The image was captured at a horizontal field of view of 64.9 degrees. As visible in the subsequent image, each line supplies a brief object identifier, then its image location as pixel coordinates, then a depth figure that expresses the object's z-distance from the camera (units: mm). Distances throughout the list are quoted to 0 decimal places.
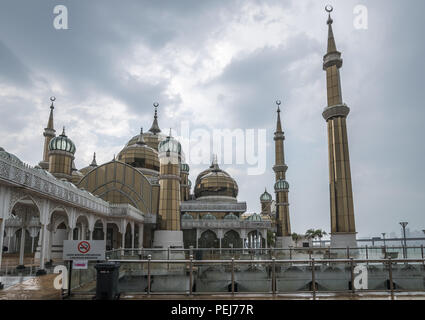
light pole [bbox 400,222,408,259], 41916
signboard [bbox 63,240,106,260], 10414
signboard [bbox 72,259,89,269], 10508
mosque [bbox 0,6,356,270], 18467
